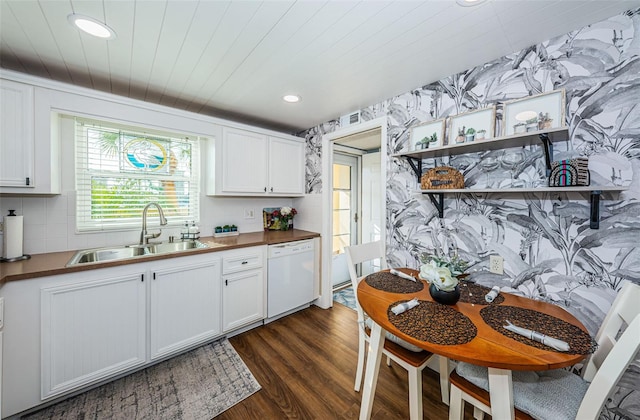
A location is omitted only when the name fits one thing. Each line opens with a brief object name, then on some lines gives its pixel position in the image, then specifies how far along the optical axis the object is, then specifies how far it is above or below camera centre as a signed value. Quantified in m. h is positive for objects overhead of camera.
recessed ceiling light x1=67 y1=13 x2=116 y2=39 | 1.28 +1.04
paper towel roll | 1.64 -0.18
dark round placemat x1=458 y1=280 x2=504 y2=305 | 1.37 -0.51
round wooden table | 0.87 -0.54
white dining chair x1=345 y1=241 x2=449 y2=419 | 1.27 -0.84
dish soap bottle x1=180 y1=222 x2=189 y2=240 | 2.52 -0.23
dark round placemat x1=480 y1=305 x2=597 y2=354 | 0.95 -0.53
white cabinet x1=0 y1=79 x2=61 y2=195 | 1.54 +0.48
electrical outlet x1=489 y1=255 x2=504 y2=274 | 1.63 -0.37
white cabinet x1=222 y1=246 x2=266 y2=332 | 2.29 -0.77
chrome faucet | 2.25 -0.13
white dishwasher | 2.62 -0.77
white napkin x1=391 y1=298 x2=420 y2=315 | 1.20 -0.50
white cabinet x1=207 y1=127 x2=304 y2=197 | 2.56 +0.54
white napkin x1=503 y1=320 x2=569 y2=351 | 0.91 -0.52
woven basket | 1.73 +0.23
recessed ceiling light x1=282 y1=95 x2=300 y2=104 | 2.27 +1.09
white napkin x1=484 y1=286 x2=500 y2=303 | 1.36 -0.50
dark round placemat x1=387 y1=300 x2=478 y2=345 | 1.01 -0.53
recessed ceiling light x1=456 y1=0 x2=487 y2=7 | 1.17 +1.02
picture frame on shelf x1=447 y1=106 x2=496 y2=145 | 1.61 +0.60
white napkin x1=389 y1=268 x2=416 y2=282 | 1.69 -0.47
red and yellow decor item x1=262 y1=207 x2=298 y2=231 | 3.23 -0.10
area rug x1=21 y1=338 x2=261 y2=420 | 1.53 -1.29
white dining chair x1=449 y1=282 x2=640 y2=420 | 0.82 -0.78
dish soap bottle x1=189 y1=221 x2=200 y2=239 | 2.51 -0.24
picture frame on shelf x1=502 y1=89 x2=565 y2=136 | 1.34 +0.58
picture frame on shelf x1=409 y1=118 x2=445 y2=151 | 1.86 +0.61
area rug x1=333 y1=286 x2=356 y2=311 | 3.16 -1.23
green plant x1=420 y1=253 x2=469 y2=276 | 1.31 -0.30
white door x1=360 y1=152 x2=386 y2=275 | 3.72 +0.13
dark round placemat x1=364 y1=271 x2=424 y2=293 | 1.53 -0.50
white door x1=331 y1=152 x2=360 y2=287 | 3.75 +0.01
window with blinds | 2.09 +0.34
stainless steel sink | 1.97 -0.36
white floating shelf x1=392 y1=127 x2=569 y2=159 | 1.34 +0.44
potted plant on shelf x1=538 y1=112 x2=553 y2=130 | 1.37 +0.52
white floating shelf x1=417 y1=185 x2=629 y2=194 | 1.13 +0.11
